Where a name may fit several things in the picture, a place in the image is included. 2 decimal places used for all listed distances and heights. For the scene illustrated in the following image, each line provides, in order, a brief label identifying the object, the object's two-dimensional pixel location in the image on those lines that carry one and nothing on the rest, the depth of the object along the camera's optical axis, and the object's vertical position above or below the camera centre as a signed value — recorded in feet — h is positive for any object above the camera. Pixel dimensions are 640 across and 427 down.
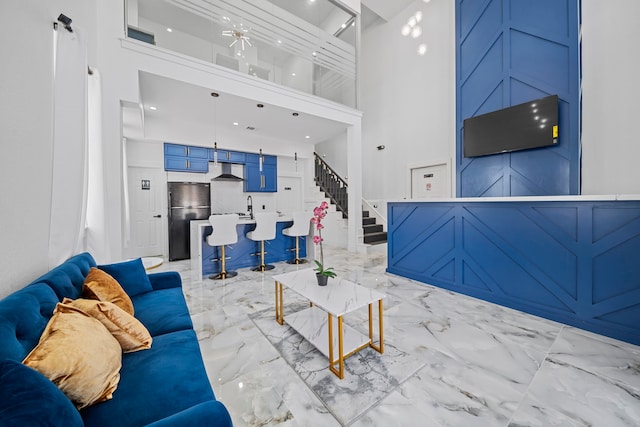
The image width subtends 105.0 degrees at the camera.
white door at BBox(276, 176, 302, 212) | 24.96 +1.49
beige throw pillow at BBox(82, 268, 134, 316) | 5.05 -1.71
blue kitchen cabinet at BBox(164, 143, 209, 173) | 19.10 +4.06
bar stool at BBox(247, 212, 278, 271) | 14.15 -1.25
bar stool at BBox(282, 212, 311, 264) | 15.66 -1.21
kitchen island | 13.66 -2.56
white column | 19.70 +2.41
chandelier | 14.72 +10.72
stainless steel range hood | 21.57 +3.59
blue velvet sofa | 2.15 -2.24
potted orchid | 6.91 -1.67
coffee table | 5.64 -2.76
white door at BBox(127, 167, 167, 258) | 18.48 -0.16
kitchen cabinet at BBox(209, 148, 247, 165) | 20.79 +4.55
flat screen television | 13.24 +4.68
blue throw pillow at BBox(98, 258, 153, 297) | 6.75 -1.89
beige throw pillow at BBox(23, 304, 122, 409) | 2.81 -1.85
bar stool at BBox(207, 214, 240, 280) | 12.62 -1.31
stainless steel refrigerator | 17.94 -0.25
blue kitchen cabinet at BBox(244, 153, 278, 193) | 22.56 +3.16
